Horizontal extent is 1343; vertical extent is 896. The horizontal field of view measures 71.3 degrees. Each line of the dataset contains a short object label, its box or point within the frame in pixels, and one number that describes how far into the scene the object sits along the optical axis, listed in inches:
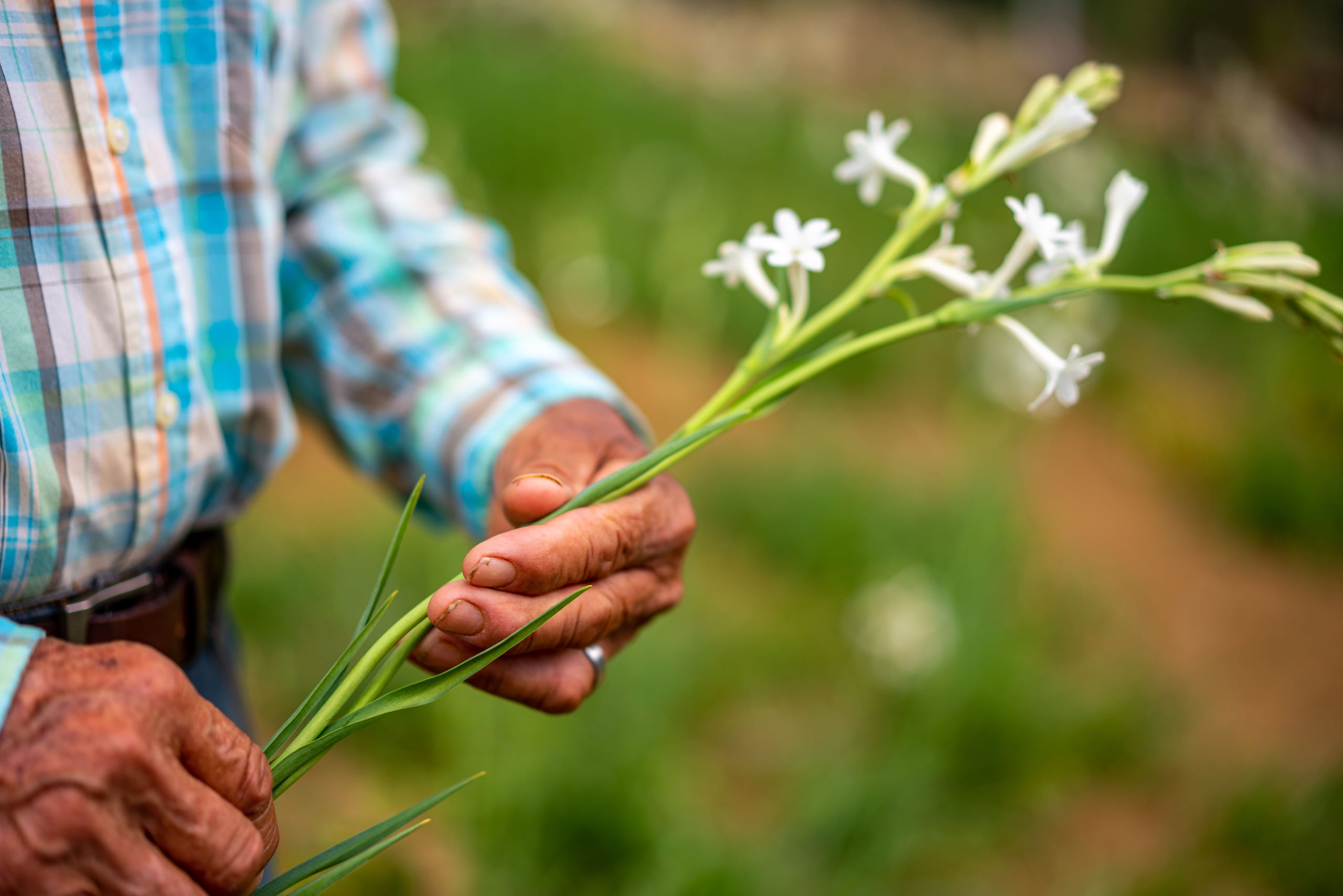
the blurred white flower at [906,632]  85.7
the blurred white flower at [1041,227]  27.4
